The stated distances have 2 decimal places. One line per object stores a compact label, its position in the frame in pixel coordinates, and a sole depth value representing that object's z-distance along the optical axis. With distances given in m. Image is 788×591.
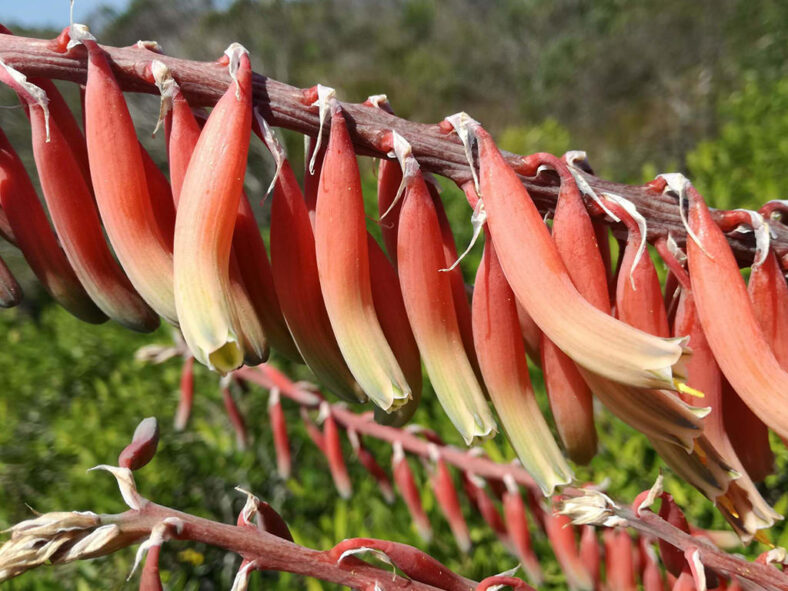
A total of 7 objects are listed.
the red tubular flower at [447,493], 0.27
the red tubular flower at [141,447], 0.16
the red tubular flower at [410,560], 0.15
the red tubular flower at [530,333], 0.16
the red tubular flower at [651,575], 0.19
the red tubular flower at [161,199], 0.16
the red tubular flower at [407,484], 0.28
